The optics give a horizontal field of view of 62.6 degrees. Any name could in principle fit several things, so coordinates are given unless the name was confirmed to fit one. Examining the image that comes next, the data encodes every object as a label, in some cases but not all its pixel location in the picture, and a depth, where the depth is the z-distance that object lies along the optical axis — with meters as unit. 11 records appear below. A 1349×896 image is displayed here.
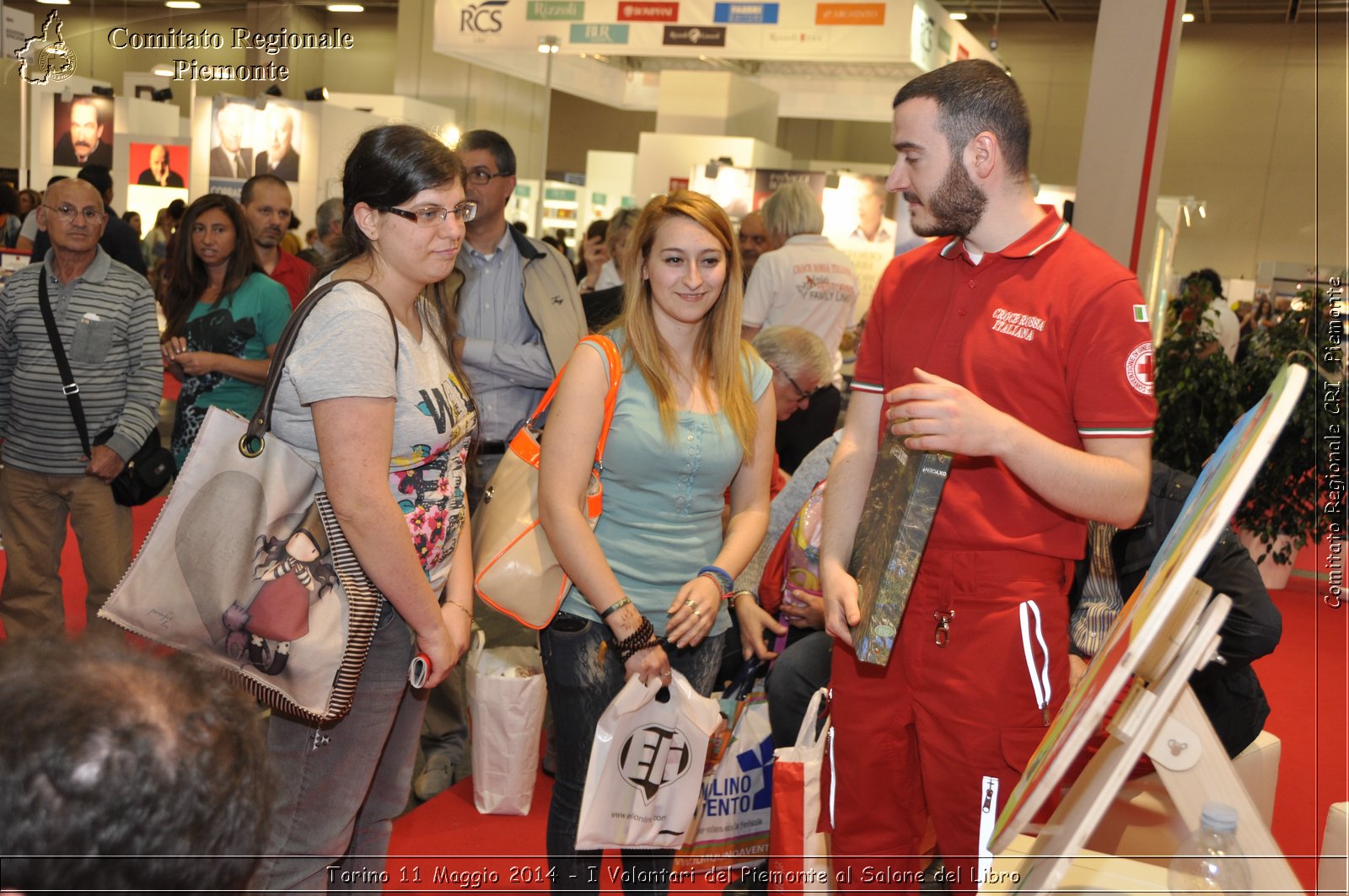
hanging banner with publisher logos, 8.88
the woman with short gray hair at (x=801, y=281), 5.18
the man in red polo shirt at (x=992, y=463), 1.63
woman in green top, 3.62
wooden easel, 0.94
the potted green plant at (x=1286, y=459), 5.12
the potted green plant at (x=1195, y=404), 5.53
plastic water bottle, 1.10
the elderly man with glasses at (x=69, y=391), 3.45
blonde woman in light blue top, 2.08
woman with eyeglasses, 1.69
